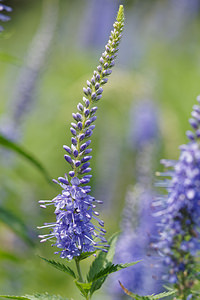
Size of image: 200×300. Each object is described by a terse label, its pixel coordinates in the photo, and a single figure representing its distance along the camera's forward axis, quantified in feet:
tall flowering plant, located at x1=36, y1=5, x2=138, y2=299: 6.83
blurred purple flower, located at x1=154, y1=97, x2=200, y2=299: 6.17
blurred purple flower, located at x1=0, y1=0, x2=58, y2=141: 23.40
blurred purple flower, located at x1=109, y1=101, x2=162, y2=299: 12.33
